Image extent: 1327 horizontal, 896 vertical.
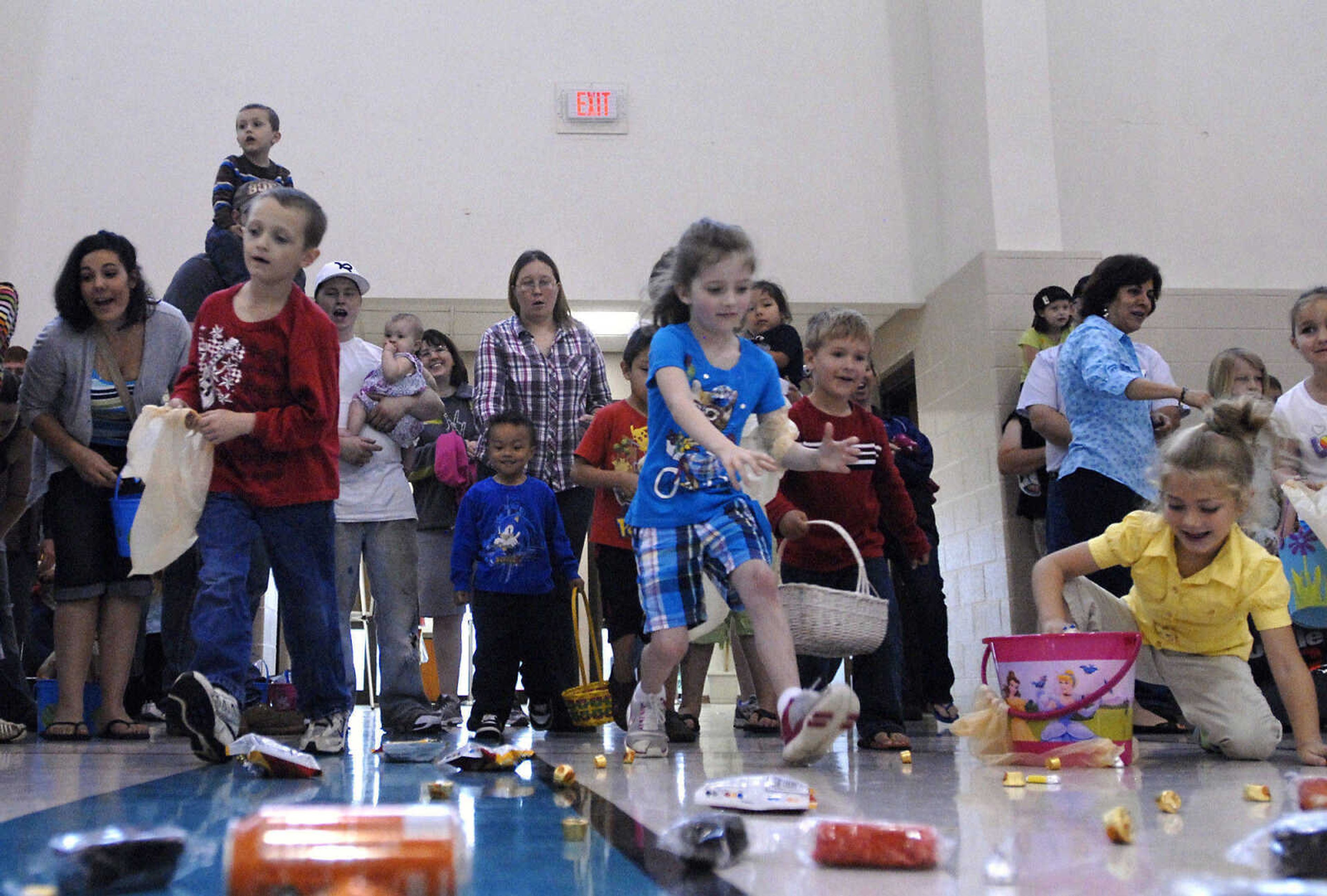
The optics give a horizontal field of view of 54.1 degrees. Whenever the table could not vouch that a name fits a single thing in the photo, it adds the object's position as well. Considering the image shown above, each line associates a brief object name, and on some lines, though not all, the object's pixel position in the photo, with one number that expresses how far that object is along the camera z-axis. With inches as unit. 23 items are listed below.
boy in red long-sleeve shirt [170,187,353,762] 125.0
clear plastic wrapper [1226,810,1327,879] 53.4
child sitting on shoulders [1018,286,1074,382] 241.3
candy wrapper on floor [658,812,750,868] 58.1
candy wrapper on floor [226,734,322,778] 98.7
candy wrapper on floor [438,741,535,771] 107.2
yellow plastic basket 172.6
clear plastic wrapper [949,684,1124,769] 118.1
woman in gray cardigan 154.1
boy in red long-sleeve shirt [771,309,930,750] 147.7
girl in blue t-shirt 118.8
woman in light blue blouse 176.1
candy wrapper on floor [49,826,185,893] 51.5
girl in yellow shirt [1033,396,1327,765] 125.4
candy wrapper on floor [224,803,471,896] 44.5
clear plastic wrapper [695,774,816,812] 77.9
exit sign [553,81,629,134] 302.4
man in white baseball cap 151.6
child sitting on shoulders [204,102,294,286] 193.2
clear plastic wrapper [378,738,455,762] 117.4
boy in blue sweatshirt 166.2
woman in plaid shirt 188.1
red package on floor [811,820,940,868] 57.1
